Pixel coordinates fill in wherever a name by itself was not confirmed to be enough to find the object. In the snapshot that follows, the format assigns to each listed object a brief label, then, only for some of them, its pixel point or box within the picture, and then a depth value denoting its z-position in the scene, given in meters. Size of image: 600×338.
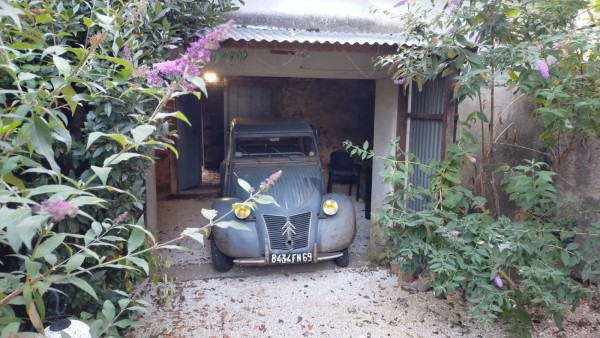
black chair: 7.34
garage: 7.70
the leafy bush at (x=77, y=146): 1.10
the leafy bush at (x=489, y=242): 2.74
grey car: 4.09
